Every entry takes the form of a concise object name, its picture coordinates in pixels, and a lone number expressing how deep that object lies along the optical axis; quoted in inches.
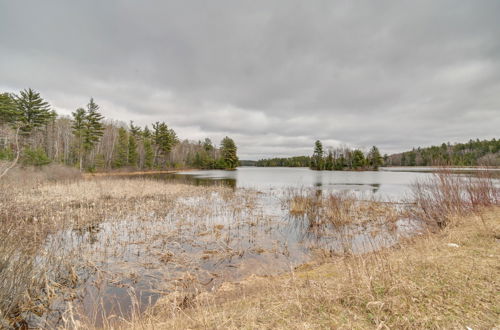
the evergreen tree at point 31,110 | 1284.4
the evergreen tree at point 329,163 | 3144.7
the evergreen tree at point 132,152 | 2048.5
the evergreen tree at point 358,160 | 3002.0
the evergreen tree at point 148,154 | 2250.2
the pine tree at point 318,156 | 3183.8
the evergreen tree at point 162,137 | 2406.5
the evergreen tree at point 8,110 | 1218.6
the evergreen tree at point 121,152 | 1979.6
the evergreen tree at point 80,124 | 1558.8
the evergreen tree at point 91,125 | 1601.9
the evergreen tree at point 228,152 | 2987.2
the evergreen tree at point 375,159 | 3132.4
